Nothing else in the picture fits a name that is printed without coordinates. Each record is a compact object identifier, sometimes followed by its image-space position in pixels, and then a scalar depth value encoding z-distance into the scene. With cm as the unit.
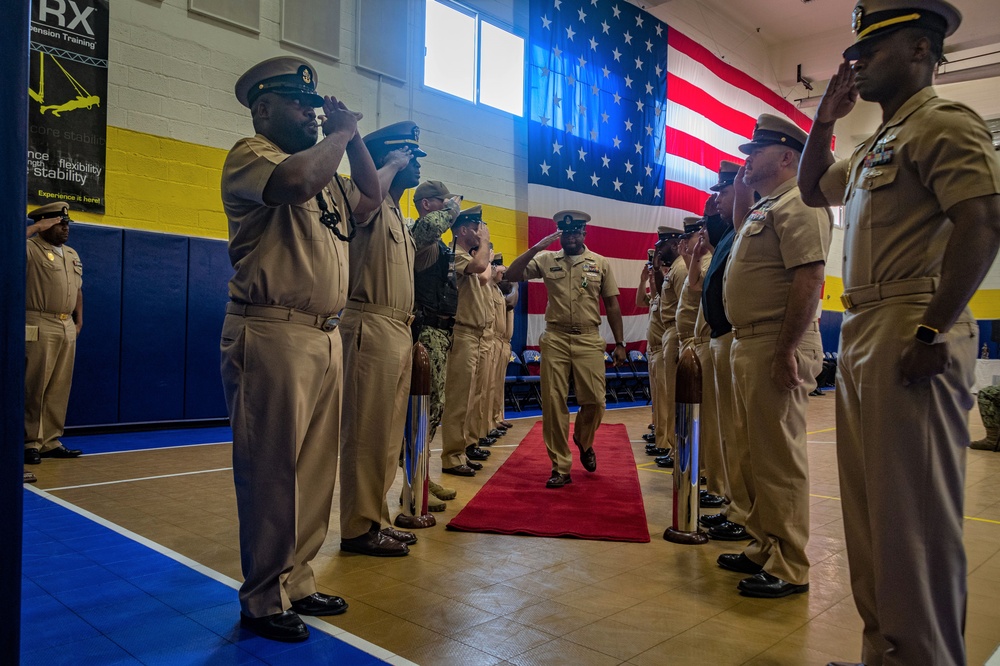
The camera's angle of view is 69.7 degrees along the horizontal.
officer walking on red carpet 492
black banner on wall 643
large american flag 1090
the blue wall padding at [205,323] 745
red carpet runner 370
